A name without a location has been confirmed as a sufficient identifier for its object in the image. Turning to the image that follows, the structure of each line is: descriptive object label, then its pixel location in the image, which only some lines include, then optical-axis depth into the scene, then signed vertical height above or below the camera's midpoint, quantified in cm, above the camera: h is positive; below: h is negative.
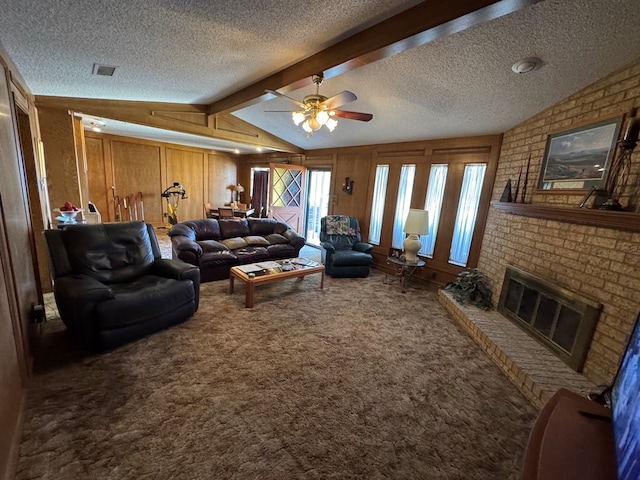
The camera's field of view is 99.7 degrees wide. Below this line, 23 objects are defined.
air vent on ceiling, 260 +101
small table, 396 -112
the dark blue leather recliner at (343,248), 442 -97
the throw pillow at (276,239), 471 -90
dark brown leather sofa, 378 -93
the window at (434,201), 423 -3
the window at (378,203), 500 -16
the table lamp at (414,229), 398 -47
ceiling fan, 254 +79
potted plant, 330 -110
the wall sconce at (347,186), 550 +12
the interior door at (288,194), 629 -15
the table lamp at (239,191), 843 -22
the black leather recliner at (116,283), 212 -98
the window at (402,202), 462 -9
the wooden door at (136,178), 650 -6
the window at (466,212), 387 -16
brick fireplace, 192 -23
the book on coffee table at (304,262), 386 -105
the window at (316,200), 634 -26
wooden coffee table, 315 -107
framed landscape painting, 215 +47
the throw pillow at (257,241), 450 -92
